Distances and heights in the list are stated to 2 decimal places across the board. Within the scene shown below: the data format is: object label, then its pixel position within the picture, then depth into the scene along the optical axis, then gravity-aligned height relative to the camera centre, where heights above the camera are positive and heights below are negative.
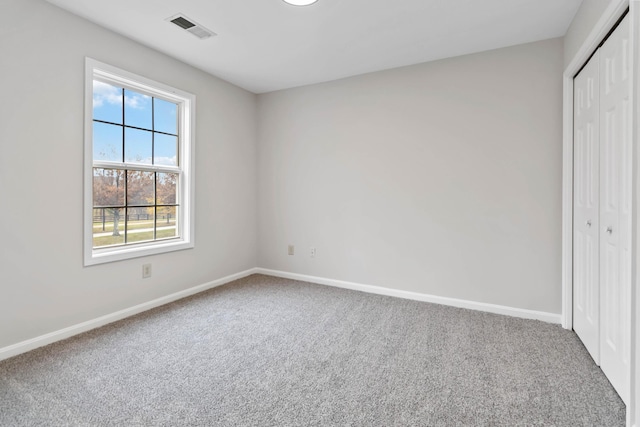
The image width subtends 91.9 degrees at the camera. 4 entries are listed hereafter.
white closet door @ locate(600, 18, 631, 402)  1.57 +0.05
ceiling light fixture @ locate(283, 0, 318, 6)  2.13 +1.47
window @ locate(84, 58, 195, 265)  2.57 +0.44
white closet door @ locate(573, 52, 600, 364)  2.00 +0.05
